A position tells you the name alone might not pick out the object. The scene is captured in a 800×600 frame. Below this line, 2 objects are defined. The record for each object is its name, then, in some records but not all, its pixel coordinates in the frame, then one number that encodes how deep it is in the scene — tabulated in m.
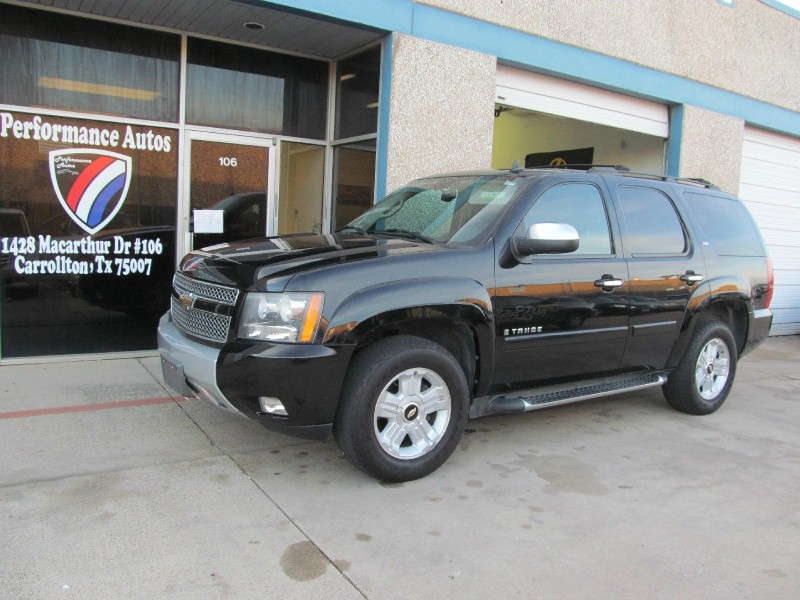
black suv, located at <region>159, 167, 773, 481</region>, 3.71
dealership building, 6.59
